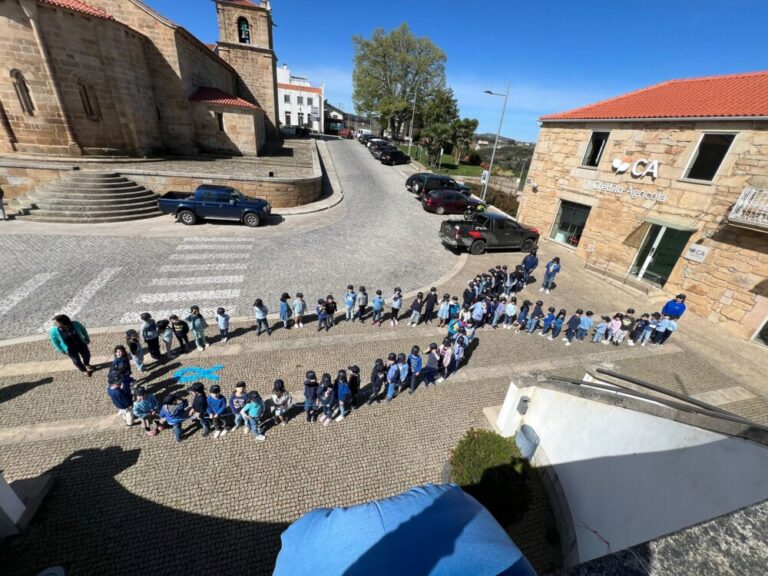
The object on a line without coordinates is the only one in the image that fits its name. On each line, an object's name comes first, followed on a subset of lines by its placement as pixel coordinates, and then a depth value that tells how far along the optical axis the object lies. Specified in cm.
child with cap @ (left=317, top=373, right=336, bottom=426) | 626
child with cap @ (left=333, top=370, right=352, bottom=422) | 626
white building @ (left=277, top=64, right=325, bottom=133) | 6450
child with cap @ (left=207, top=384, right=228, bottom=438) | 562
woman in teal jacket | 652
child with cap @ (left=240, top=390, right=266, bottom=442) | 581
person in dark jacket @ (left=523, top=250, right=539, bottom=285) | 1258
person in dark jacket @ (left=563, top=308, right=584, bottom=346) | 961
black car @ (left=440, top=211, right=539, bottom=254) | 1535
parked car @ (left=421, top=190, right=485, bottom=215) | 2106
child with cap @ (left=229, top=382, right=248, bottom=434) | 583
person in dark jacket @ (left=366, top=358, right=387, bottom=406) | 671
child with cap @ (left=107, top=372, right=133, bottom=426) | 571
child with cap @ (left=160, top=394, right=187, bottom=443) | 568
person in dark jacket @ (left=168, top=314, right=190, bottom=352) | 755
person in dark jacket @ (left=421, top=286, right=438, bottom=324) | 977
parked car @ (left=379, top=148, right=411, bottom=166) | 3391
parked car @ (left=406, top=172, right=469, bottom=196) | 2373
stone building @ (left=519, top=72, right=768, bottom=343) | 1108
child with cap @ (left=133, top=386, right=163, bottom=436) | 575
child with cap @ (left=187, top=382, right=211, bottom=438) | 559
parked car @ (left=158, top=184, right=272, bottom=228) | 1547
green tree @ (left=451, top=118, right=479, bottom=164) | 3747
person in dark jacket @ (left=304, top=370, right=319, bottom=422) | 614
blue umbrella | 217
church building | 1599
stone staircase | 1465
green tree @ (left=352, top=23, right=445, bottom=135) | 4850
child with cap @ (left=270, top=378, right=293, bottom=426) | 596
